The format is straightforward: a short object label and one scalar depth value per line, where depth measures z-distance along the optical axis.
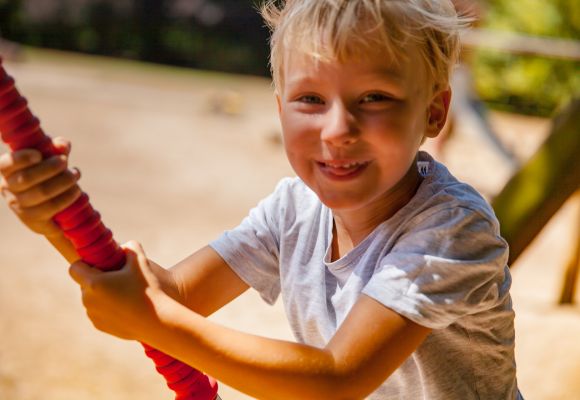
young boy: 0.99
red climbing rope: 0.88
